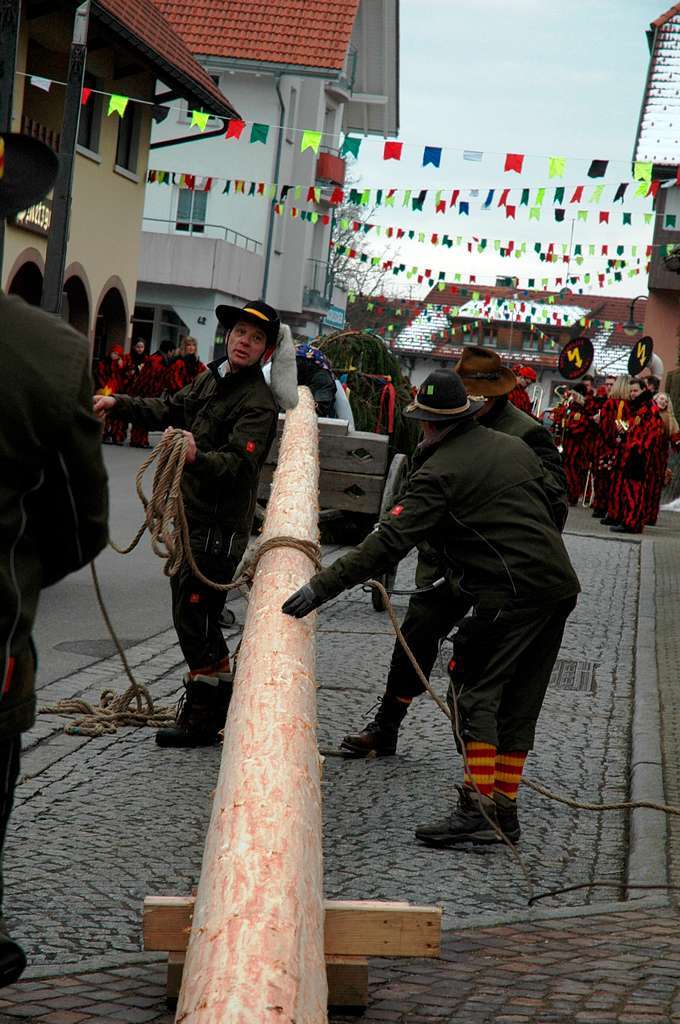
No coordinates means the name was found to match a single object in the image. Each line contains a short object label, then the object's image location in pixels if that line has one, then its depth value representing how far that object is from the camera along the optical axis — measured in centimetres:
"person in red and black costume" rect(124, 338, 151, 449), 2759
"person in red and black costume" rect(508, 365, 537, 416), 2069
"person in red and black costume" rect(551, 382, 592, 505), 2389
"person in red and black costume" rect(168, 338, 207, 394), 2658
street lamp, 4088
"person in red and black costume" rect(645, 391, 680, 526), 2067
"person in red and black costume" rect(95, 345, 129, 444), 2772
